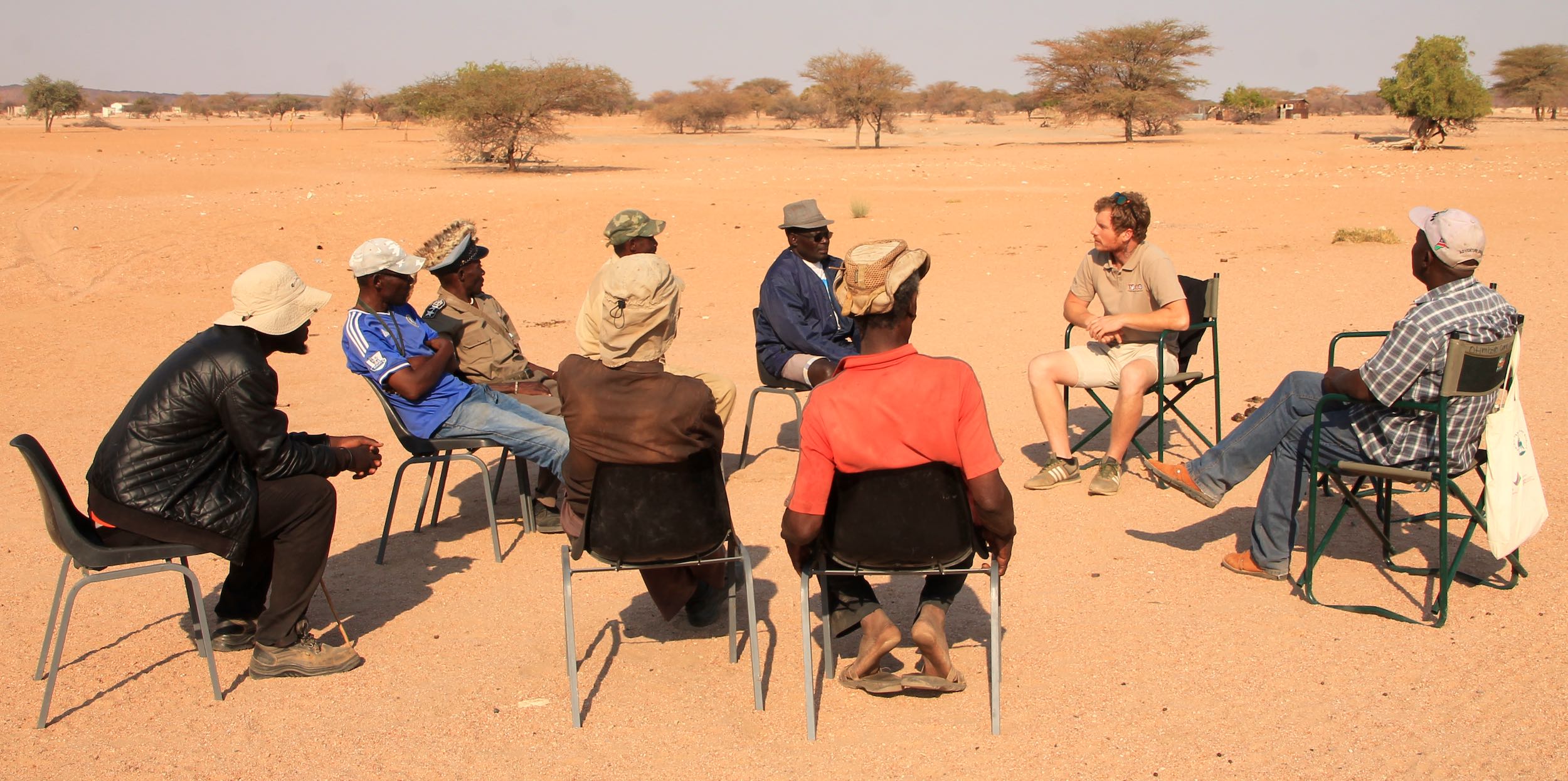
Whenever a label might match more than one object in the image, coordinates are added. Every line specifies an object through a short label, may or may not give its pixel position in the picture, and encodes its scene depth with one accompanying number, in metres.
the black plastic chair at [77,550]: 3.96
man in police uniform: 6.11
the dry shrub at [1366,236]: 15.23
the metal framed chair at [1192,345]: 6.57
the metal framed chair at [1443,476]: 4.26
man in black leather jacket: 4.04
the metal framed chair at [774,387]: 6.98
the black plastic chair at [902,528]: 3.62
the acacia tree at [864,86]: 46.66
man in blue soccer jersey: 5.49
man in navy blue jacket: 6.88
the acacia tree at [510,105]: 32.12
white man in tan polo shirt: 6.37
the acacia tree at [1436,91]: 33.78
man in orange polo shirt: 3.52
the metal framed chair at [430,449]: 5.58
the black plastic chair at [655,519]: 3.95
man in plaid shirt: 4.38
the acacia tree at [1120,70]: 45.88
